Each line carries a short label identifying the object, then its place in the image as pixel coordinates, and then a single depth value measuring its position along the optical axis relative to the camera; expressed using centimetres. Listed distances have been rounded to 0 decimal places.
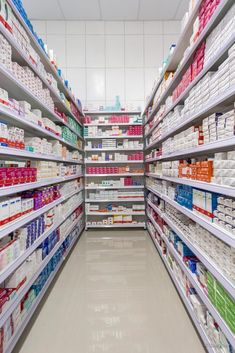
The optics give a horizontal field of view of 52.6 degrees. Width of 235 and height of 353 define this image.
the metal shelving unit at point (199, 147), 151
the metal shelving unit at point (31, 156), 185
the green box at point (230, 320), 143
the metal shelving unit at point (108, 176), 579
